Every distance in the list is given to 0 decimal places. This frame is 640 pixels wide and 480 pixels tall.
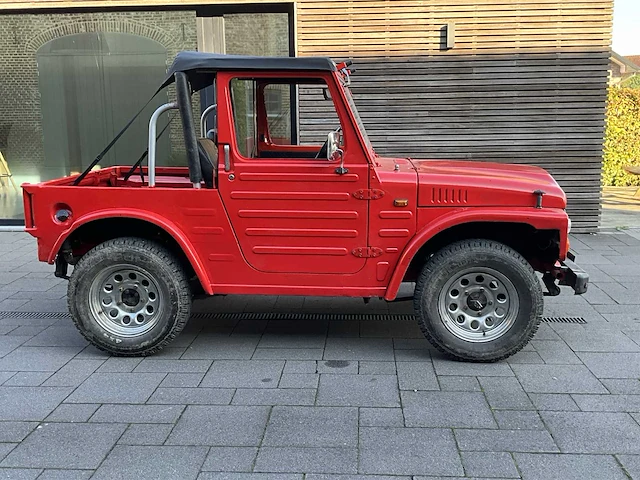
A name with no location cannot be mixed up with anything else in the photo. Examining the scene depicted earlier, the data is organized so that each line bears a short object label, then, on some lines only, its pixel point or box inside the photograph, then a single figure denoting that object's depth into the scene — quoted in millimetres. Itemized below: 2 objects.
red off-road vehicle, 4137
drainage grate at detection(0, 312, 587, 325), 5199
